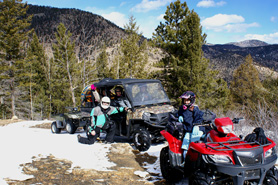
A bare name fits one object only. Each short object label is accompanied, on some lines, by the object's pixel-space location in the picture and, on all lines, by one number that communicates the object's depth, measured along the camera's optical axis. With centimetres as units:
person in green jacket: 748
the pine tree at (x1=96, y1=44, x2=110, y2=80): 4225
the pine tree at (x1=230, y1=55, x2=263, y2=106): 3600
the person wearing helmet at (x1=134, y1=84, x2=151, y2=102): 758
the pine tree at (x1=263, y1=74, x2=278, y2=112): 1460
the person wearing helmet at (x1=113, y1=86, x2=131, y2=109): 755
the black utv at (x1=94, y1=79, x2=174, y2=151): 663
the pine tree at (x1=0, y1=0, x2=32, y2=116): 2889
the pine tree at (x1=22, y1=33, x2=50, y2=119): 3998
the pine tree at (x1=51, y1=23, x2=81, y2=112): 3197
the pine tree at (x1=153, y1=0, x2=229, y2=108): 2073
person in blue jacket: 431
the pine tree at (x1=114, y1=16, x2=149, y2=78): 2586
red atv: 306
